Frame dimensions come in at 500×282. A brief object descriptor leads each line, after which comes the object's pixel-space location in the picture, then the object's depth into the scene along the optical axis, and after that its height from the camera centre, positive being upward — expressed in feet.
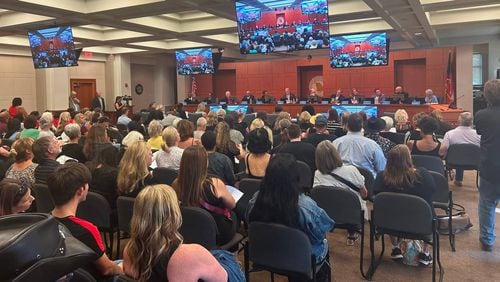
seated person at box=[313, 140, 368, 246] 11.80 -1.76
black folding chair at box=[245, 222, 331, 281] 8.14 -2.94
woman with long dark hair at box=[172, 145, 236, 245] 9.23 -1.80
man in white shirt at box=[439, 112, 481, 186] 18.72 -1.22
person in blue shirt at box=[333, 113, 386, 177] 14.53 -1.47
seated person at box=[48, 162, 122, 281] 6.72 -1.65
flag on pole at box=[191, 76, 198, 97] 60.80 +4.35
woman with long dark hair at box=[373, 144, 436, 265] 10.77 -1.86
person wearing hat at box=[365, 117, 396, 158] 16.83 -1.01
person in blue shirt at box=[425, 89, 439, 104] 35.89 +1.07
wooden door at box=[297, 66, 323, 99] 55.16 +4.85
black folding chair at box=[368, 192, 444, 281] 9.89 -2.78
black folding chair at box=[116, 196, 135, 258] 10.26 -2.52
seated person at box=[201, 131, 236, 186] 12.69 -1.73
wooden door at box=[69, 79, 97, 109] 50.25 +3.32
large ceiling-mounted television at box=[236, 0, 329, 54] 19.15 +4.36
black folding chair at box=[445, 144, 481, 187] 18.22 -2.19
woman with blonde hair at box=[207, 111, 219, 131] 23.06 -0.44
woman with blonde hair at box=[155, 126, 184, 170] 14.82 -1.45
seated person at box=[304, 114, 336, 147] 17.72 -1.02
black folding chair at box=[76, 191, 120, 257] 10.67 -2.67
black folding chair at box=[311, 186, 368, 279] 10.81 -2.64
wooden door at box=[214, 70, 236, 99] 62.44 +4.87
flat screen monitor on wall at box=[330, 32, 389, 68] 30.45 +4.79
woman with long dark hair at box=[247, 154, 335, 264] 8.23 -1.94
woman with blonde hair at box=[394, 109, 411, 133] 21.88 -0.65
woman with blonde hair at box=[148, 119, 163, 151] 18.21 -0.99
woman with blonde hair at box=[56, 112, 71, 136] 23.36 -0.35
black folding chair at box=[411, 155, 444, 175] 15.53 -2.08
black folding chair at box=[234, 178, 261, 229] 12.08 -2.44
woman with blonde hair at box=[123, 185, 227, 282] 5.38 -1.89
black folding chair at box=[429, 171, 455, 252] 12.62 -2.83
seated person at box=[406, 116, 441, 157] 16.86 -1.43
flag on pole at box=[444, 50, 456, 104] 43.74 +2.93
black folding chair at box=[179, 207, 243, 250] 8.66 -2.51
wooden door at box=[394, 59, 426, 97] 48.73 +4.28
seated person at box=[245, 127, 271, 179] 13.15 -1.36
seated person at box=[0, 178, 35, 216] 7.52 -1.57
